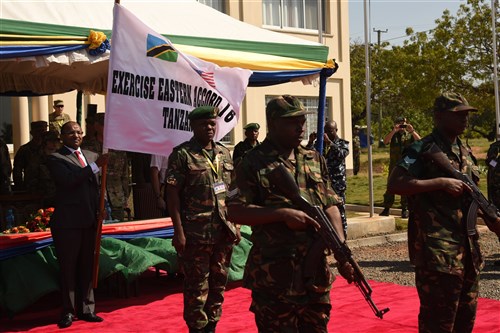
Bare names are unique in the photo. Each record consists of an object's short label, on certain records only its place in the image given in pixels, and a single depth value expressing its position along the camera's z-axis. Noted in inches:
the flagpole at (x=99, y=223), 271.9
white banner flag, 273.4
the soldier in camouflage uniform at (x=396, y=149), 538.6
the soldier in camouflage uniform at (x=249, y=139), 399.2
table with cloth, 289.3
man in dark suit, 276.5
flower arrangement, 311.7
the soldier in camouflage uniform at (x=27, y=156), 385.7
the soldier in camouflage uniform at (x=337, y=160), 443.5
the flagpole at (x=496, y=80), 653.8
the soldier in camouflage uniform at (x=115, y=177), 377.4
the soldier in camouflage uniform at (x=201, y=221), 238.2
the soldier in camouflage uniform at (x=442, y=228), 184.2
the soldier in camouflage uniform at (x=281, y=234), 165.2
